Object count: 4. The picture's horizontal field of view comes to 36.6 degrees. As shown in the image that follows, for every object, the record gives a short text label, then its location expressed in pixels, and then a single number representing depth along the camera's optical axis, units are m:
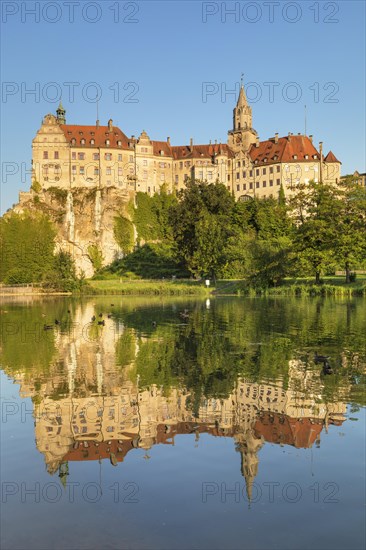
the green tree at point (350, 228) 66.75
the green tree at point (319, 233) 67.50
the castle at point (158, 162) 122.19
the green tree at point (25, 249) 102.81
